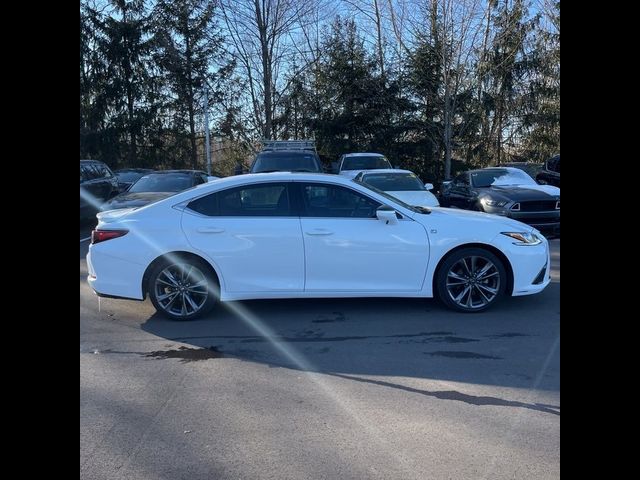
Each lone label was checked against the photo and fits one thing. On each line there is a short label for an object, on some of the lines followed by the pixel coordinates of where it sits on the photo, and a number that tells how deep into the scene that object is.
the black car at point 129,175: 21.51
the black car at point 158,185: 10.77
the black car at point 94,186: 14.05
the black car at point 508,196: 11.69
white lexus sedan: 6.09
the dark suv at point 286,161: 14.29
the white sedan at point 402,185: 12.16
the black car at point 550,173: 15.40
